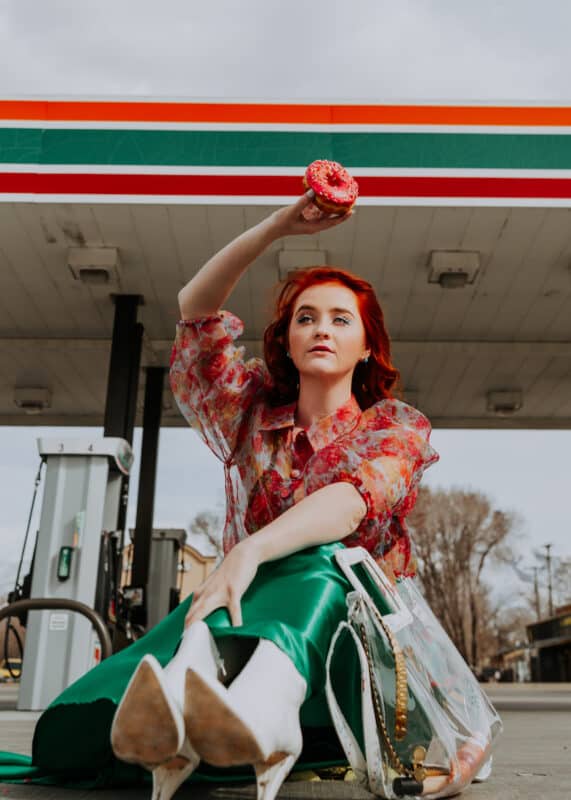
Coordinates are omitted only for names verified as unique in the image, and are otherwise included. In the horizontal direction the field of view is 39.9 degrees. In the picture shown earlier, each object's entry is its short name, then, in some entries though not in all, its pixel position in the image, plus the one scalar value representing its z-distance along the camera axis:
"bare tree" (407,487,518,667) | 32.44
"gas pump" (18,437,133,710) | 4.90
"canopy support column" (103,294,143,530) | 6.07
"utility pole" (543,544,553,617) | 42.98
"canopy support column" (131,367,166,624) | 7.79
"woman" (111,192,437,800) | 0.94
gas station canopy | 4.89
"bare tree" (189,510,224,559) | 27.36
